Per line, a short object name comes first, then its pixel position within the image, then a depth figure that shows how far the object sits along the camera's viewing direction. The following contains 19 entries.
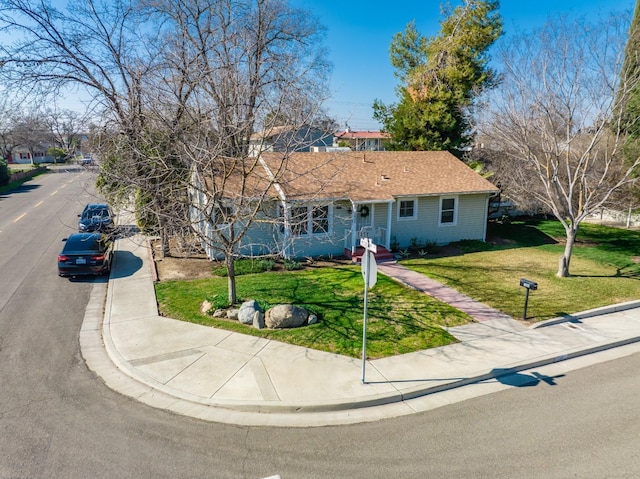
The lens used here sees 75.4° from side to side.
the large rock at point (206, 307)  11.41
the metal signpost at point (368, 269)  7.91
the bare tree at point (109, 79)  15.20
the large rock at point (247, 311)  10.63
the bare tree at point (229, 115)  10.52
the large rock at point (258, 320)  10.36
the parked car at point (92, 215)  20.50
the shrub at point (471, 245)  18.97
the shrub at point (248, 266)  15.30
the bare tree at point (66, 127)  14.73
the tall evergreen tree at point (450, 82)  25.38
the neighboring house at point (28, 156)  86.65
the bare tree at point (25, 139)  63.78
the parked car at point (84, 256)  14.40
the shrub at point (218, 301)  11.48
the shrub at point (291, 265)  15.74
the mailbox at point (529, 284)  10.80
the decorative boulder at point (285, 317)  10.34
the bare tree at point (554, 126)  13.89
